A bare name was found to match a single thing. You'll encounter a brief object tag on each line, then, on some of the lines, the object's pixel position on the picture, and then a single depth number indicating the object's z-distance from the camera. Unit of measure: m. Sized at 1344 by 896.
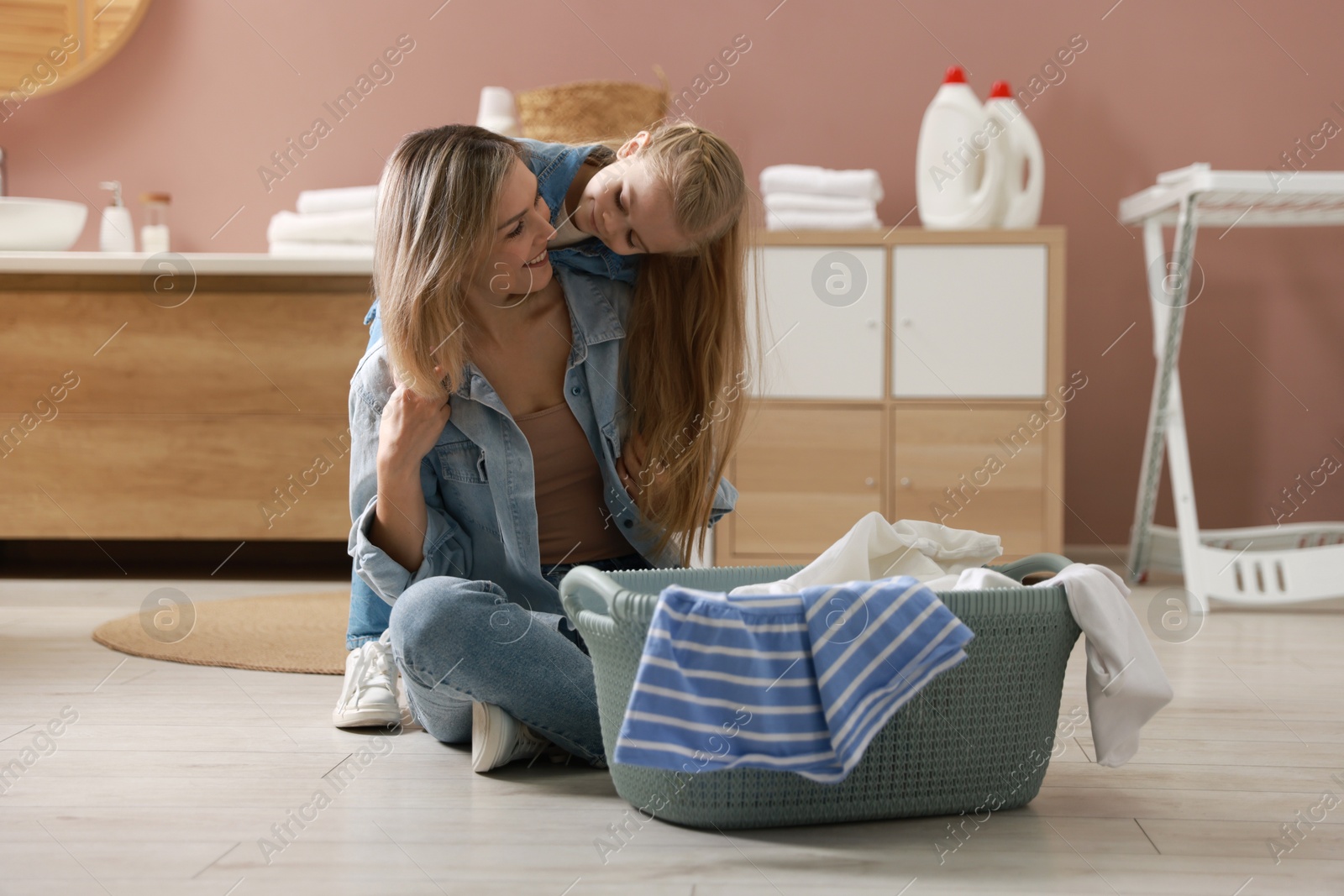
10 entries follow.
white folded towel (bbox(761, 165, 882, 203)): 2.37
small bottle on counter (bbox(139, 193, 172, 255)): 2.62
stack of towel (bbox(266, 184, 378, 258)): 2.45
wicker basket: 2.39
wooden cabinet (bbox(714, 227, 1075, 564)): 2.31
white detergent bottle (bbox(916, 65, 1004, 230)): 2.34
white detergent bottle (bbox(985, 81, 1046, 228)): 2.36
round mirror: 2.68
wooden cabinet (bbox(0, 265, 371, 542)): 2.32
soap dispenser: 2.62
